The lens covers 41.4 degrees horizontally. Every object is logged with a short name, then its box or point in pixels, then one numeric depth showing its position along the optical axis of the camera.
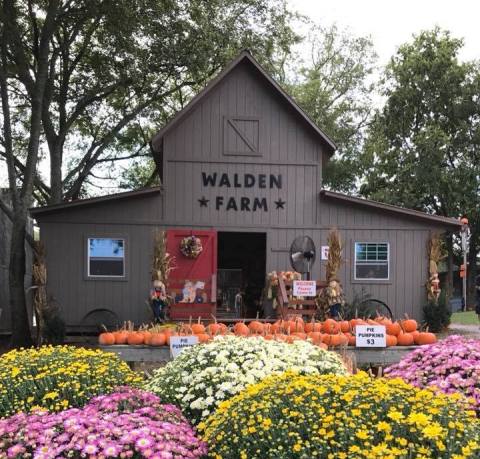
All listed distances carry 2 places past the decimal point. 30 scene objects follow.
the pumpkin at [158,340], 7.48
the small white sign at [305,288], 10.77
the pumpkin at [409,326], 8.06
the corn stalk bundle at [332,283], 11.95
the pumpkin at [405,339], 7.74
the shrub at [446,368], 4.23
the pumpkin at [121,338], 7.67
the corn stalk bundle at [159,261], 12.10
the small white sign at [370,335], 7.41
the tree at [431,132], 29.08
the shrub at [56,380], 4.00
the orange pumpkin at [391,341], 7.61
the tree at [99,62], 15.12
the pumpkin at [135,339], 7.60
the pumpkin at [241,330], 7.78
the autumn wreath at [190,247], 14.17
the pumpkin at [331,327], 7.90
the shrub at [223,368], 4.16
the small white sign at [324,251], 14.60
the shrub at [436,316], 14.45
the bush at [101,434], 3.02
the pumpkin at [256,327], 7.89
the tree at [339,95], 32.88
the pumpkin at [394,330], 7.91
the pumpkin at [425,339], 7.83
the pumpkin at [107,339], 7.59
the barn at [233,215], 14.30
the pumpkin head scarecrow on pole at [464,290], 28.11
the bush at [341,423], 2.84
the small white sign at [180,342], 6.36
